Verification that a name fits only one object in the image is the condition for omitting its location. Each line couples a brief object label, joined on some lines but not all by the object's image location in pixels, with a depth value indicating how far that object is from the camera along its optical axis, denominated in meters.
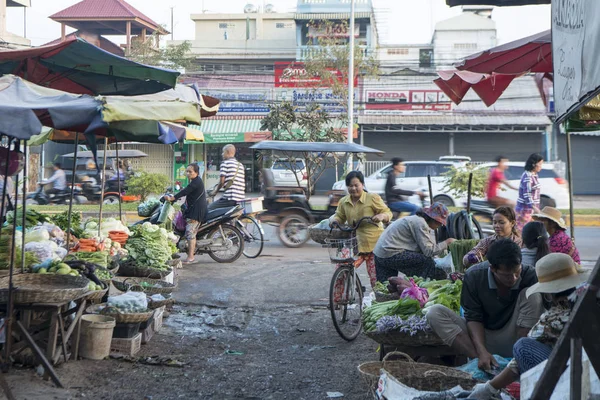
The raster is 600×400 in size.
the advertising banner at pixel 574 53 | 3.08
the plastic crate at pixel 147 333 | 7.16
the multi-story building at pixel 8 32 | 26.86
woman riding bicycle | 8.12
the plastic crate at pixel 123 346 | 6.67
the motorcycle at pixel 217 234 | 12.09
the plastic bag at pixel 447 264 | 7.98
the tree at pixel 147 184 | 23.72
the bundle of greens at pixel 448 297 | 6.20
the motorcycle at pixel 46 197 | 22.67
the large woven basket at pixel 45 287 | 5.60
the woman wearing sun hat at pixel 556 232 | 7.27
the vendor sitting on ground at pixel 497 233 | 7.16
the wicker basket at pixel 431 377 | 4.81
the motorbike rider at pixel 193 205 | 11.60
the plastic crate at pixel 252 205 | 13.12
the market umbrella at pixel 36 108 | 5.14
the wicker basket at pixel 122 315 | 6.64
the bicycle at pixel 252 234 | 12.51
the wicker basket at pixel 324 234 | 7.92
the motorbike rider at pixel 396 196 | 13.55
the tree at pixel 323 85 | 22.91
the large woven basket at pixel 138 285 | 7.97
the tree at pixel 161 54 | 35.25
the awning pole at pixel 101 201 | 9.56
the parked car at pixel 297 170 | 15.25
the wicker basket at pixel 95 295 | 6.40
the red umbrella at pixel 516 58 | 6.36
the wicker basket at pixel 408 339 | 5.75
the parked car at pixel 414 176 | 22.56
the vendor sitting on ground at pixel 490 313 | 5.34
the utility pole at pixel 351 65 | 25.87
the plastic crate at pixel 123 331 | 6.73
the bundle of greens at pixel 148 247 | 9.29
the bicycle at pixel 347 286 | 7.61
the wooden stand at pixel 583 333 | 2.80
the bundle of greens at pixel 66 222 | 9.77
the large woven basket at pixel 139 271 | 9.02
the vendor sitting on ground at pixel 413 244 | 7.64
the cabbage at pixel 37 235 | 7.67
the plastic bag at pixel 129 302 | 6.78
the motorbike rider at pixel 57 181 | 22.61
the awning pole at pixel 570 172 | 7.59
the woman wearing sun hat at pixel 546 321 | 4.25
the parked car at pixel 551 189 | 20.30
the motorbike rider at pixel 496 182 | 13.87
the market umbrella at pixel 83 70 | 6.90
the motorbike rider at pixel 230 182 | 12.85
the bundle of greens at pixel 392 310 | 6.11
